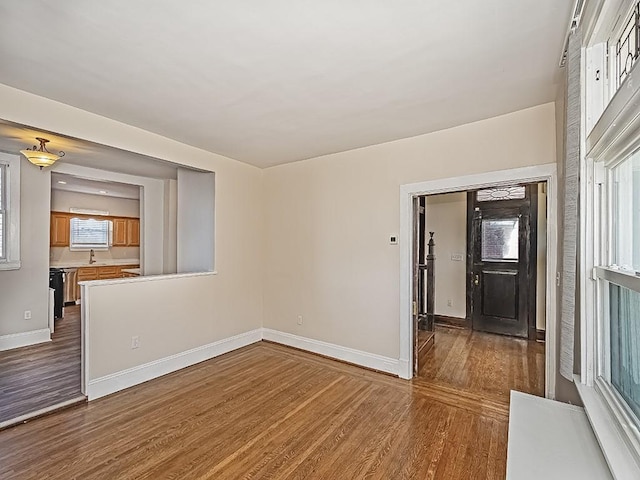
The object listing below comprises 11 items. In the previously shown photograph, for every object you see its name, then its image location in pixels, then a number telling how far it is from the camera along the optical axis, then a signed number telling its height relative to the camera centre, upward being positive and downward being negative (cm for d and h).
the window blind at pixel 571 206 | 157 +18
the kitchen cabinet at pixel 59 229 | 684 +26
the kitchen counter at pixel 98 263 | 699 -50
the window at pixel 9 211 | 416 +39
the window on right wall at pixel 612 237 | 112 +2
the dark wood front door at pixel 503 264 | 487 -34
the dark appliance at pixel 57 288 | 569 -83
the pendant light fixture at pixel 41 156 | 337 +89
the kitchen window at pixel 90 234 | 728 +17
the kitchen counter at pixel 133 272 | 606 -57
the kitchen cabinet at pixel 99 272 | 705 -70
